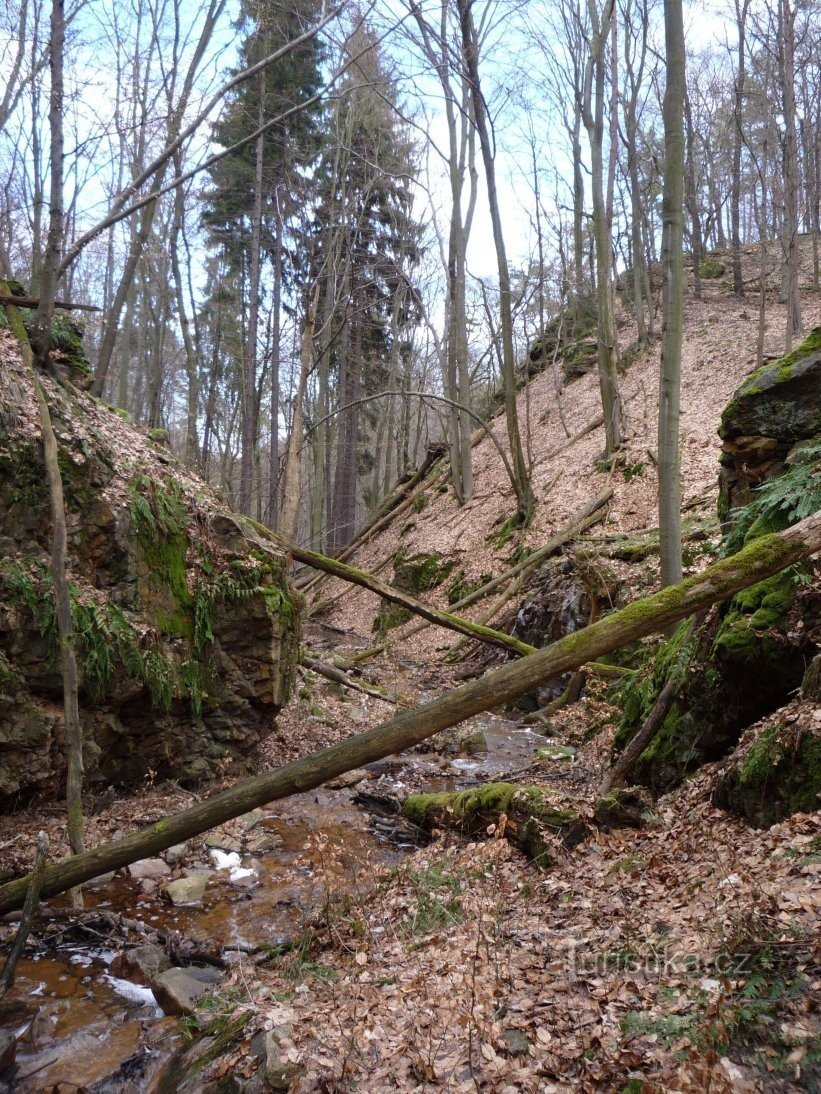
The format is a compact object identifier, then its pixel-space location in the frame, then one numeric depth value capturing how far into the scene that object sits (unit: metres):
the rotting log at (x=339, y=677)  11.27
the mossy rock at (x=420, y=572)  18.08
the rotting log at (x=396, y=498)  23.81
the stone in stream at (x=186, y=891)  5.62
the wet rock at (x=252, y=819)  7.20
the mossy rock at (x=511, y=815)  5.23
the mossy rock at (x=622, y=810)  5.12
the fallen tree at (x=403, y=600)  8.70
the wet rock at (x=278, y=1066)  3.01
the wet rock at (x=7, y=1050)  3.63
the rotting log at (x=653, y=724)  5.63
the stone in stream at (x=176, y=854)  6.28
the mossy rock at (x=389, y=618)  17.59
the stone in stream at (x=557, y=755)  8.28
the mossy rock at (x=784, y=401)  6.64
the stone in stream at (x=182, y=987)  4.07
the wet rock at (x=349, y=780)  8.40
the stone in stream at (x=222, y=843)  6.62
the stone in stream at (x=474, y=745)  9.51
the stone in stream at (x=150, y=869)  6.04
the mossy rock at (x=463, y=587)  16.20
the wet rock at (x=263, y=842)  6.68
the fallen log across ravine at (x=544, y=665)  3.98
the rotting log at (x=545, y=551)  14.38
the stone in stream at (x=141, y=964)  4.47
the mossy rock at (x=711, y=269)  27.96
